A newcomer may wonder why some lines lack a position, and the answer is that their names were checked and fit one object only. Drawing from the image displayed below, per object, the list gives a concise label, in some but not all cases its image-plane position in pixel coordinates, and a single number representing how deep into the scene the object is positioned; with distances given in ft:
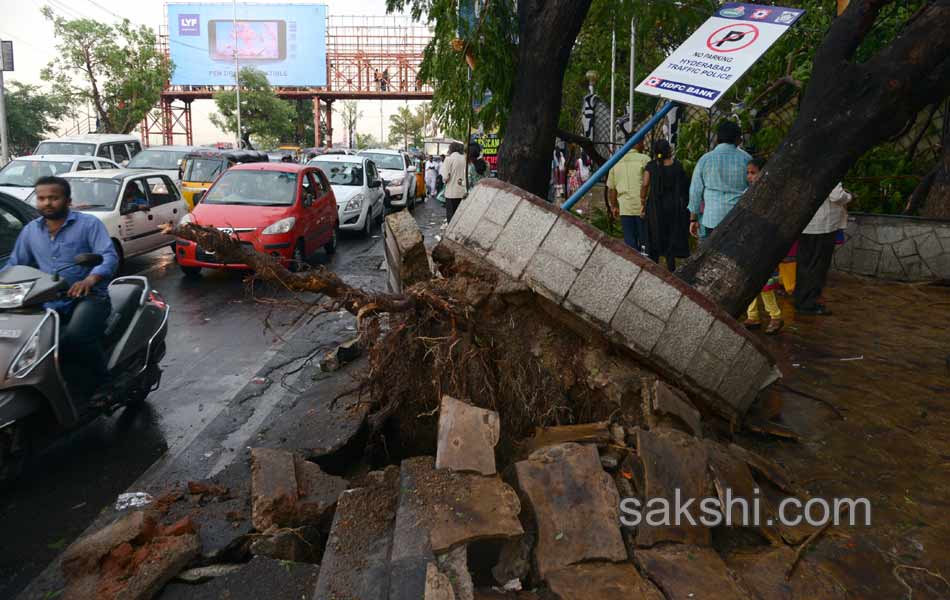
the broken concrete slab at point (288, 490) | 11.34
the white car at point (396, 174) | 72.74
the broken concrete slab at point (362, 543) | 9.29
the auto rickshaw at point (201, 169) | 57.06
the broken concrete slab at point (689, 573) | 8.90
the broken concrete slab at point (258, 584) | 9.78
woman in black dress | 28.75
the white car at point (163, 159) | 63.00
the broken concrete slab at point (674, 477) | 9.95
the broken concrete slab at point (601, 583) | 8.91
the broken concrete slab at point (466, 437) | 10.94
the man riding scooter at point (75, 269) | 15.34
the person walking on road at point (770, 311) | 23.66
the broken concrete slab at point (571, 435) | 11.95
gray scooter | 13.28
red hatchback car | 35.39
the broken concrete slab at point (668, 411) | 12.04
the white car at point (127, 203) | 35.96
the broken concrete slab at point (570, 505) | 9.64
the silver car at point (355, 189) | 52.21
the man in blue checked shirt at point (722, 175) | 23.08
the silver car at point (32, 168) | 43.58
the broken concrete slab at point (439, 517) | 9.20
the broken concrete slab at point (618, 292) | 12.75
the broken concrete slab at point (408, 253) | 14.38
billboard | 187.93
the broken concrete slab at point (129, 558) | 9.86
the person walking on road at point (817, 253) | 26.58
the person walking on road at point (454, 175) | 45.44
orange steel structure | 187.93
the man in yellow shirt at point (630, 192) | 30.53
